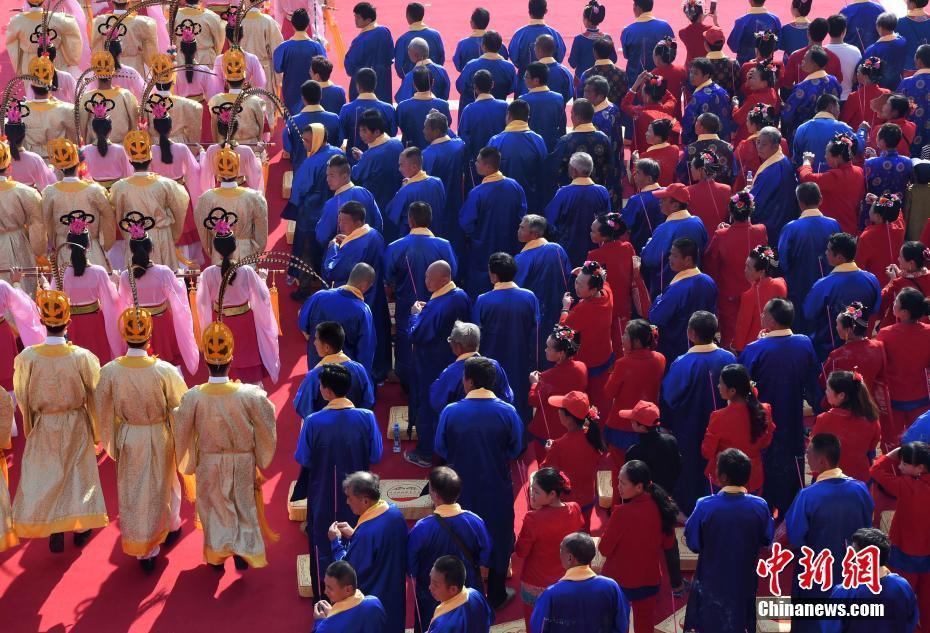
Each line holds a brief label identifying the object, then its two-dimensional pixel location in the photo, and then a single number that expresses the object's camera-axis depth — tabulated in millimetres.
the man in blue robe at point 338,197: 11820
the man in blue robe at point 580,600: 7746
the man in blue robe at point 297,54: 15367
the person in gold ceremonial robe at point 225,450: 9586
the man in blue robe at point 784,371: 9781
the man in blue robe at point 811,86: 13758
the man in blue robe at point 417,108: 13875
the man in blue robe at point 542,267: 10969
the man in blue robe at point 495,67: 14625
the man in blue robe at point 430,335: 10516
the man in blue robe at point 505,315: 10484
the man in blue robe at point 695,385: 9672
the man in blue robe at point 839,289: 10492
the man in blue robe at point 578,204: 11898
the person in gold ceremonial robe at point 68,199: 12148
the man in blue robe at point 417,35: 15578
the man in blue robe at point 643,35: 15484
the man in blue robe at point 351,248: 11234
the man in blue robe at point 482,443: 9203
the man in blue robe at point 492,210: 12000
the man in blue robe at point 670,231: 11211
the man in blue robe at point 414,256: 11172
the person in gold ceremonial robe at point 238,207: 12297
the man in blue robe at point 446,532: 8258
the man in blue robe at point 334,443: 9172
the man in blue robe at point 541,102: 13648
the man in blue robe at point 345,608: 7484
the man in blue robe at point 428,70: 14562
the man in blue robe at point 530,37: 15359
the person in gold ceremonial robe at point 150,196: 12344
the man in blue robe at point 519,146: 12805
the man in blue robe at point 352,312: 10422
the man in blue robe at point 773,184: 12133
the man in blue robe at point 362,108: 13680
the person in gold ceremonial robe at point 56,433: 9867
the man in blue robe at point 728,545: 8492
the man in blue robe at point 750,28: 15453
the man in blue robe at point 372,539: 8297
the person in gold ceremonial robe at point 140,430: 9797
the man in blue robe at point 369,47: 15727
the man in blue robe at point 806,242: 11219
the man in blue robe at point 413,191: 11953
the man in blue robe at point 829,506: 8555
